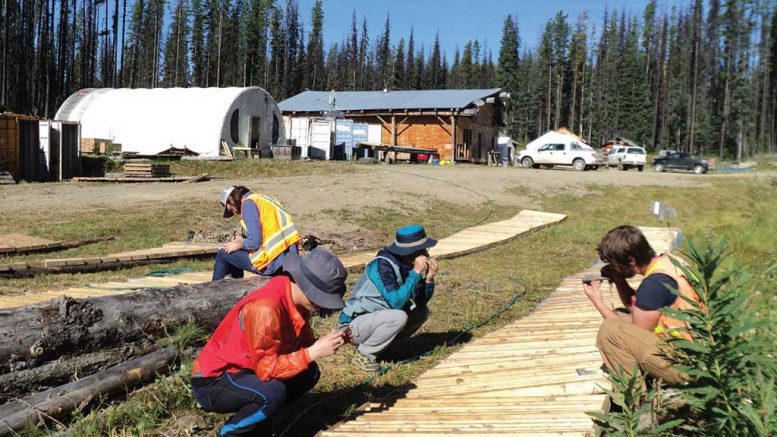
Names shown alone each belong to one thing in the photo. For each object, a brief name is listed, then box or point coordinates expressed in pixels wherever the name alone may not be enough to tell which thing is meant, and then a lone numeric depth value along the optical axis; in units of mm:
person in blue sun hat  5273
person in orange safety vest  3783
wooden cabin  42188
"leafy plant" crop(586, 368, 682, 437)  2816
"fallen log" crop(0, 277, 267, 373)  4008
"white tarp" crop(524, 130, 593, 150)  53375
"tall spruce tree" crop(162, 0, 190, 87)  86000
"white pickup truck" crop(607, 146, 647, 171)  44719
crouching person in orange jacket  3416
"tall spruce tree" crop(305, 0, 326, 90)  96938
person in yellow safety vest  6512
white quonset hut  31891
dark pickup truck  44281
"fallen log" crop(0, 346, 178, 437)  3689
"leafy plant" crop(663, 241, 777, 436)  2809
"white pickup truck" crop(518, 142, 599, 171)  40438
